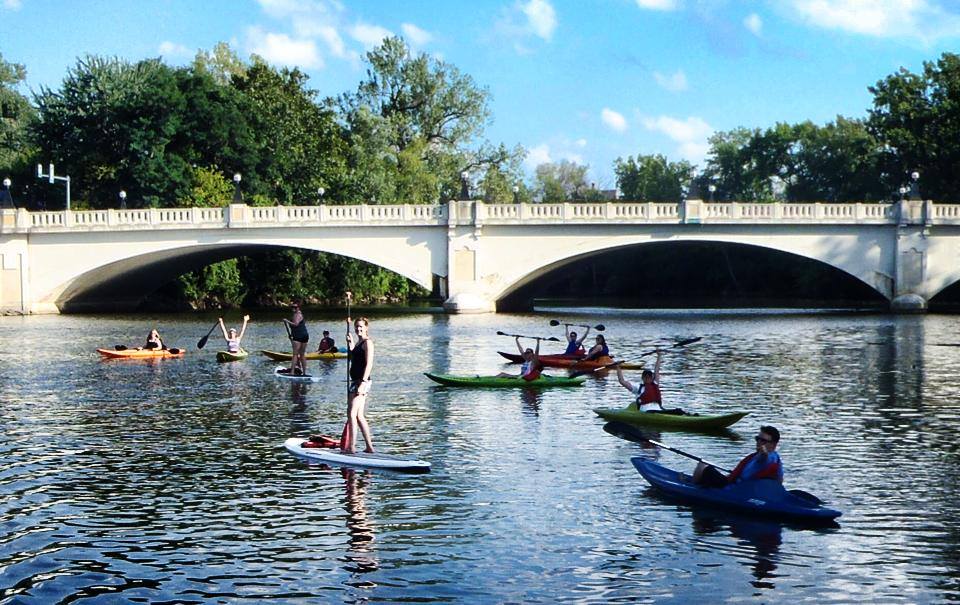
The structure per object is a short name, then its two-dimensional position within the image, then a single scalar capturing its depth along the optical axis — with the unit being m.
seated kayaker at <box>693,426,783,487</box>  14.97
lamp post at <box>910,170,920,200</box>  61.47
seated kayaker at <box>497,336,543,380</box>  28.33
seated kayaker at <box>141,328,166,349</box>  37.59
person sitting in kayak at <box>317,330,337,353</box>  37.25
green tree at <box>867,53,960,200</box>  74.00
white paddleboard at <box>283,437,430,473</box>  17.42
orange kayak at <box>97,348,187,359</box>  36.75
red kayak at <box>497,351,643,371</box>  32.91
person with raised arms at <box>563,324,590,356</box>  35.16
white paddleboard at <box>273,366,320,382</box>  30.18
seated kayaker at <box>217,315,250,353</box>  36.06
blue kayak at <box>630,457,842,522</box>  14.42
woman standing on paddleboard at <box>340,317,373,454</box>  17.17
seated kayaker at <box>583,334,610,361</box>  33.12
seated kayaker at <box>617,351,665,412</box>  22.25
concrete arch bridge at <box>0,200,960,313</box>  61.34
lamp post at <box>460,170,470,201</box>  61.16
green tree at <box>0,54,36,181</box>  86.38
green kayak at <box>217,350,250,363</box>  35.91
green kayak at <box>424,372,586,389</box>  28.33
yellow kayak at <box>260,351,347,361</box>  35.41
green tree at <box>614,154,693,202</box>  110.44
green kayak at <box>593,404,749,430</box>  21.41
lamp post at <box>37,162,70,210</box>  65.71
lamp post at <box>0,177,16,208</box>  64.72
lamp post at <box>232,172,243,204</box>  62.19
